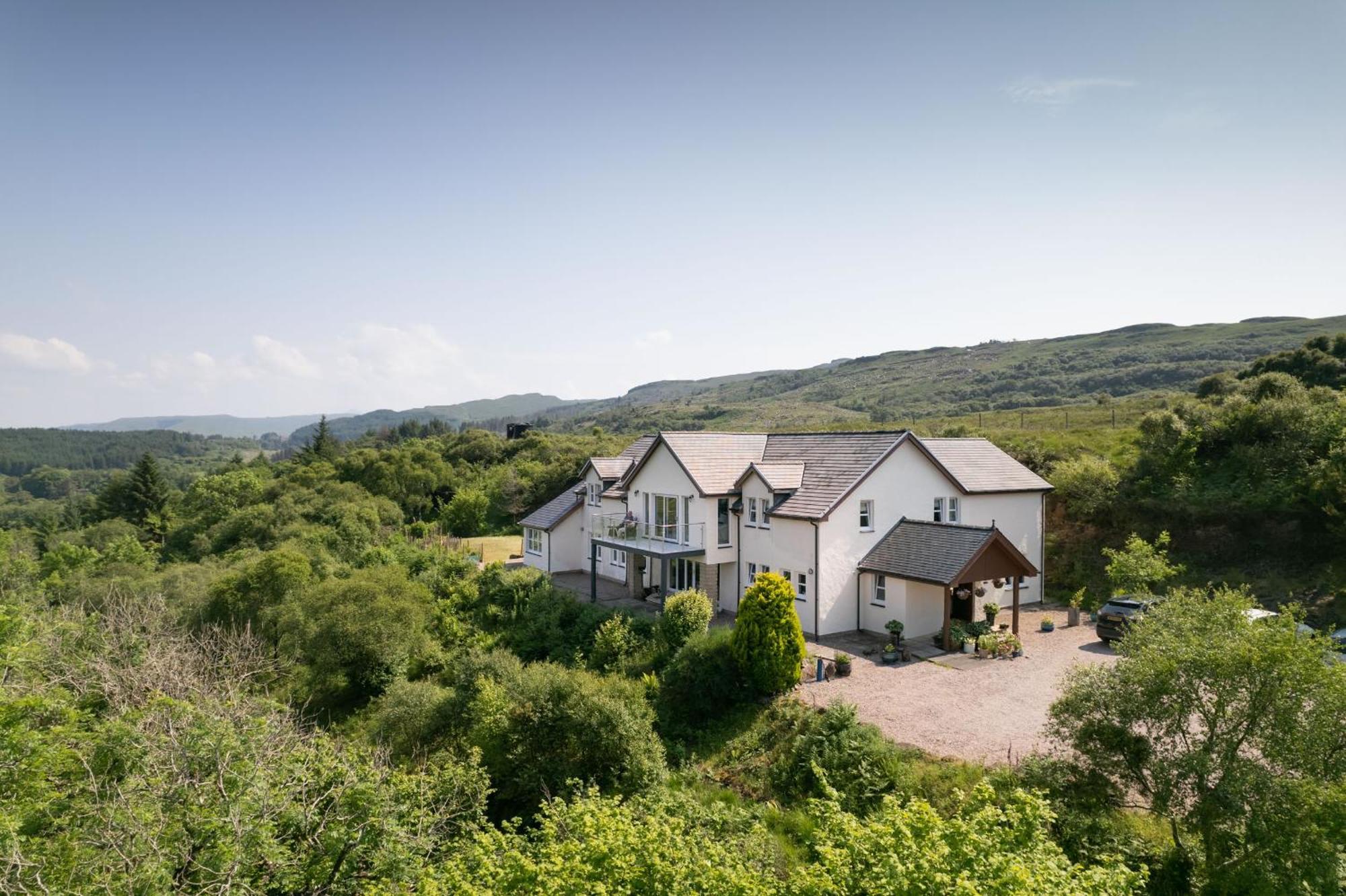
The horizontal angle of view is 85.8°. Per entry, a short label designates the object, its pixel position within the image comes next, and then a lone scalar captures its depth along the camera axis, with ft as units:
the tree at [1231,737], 34.60
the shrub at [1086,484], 106.32
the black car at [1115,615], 77.46
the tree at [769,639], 67.56
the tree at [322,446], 294.87
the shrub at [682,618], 78.28
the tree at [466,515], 188.14
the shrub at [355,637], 93.25
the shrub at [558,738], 59.00
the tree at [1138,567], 79.41
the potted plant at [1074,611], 89.63
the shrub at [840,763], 52.26
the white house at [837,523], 83.92
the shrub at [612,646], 80.53
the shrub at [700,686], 69.21
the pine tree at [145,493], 252.21
